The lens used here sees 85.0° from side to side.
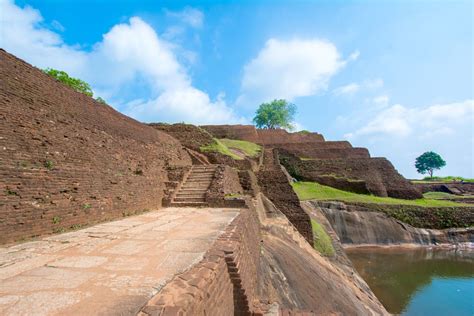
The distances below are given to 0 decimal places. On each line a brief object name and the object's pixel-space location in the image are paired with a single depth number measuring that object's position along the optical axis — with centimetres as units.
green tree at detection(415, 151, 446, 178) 5409
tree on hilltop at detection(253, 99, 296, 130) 4572
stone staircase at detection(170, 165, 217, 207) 814
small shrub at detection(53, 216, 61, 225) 431
